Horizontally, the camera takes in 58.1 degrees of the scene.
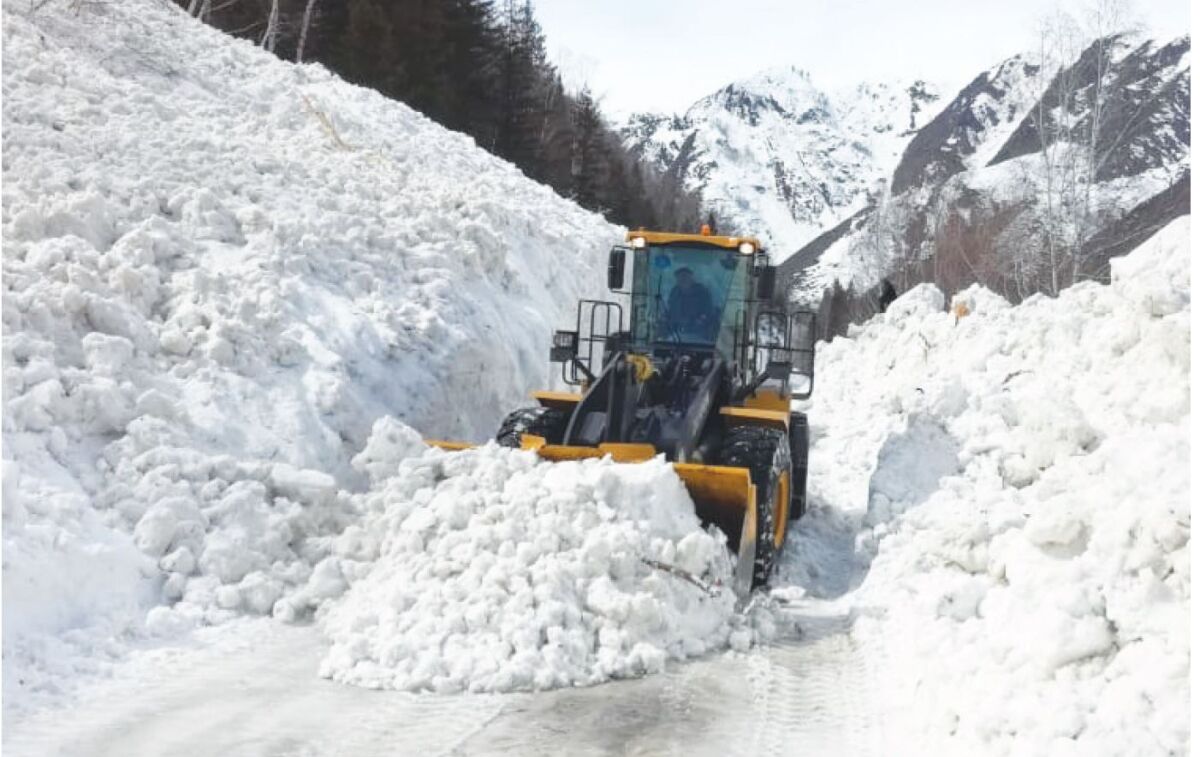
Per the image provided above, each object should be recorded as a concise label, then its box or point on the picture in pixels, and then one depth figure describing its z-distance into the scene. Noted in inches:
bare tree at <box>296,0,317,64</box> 1005.1
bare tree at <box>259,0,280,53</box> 926.4
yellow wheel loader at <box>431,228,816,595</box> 293.1
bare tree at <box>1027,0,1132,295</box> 853.8
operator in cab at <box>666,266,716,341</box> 375.6
